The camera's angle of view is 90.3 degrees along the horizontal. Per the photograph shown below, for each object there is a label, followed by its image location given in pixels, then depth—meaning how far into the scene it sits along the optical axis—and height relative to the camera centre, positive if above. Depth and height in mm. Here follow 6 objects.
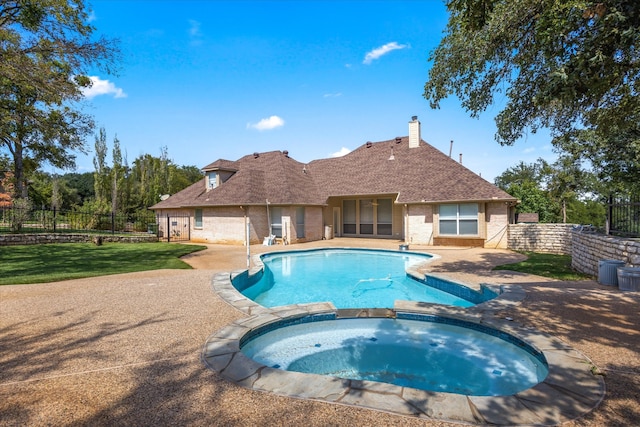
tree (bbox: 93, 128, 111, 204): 30328 +4931
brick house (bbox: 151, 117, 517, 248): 18344 +1110
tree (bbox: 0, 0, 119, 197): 10731 +5909
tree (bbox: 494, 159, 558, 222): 27017 +1152
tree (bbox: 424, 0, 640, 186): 5598 +3427
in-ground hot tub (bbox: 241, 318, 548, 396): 4629 -2374
